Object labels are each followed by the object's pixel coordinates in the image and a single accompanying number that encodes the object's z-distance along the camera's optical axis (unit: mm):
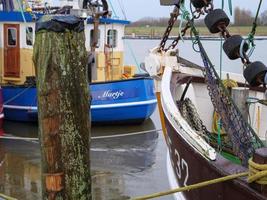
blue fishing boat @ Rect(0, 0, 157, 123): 10789
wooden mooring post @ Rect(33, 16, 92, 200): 3350
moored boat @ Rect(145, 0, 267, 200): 3210
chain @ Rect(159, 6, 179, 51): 6603
